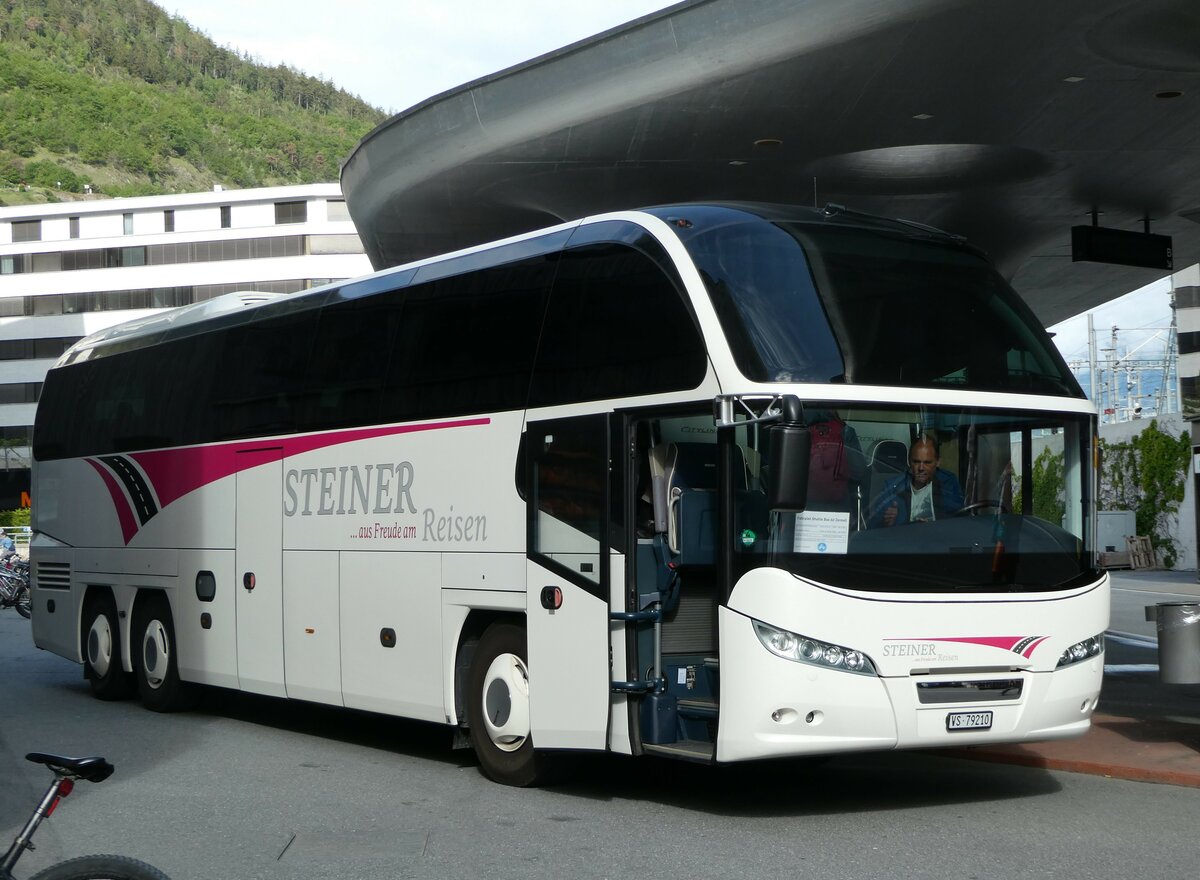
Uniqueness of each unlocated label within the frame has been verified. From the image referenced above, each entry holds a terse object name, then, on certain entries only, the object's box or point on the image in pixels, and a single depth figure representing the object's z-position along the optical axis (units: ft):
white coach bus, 28.17
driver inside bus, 28.63
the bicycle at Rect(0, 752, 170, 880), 13.55
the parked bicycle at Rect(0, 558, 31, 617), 108.37
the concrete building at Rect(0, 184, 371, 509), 301.02
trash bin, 33.68
